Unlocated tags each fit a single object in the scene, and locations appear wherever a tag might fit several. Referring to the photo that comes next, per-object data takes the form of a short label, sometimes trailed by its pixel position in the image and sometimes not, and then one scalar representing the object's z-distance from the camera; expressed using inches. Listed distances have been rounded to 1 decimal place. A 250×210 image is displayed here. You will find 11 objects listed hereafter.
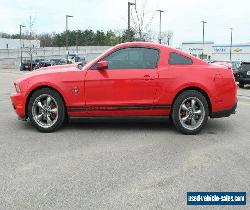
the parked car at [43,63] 1754.9
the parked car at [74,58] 2178.4
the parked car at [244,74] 768.9
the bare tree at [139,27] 1043.8
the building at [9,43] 3934.5
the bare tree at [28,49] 2138.3
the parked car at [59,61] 1886.1
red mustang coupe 269.0
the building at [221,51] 3132.4
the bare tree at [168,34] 3281.0
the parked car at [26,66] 1844.2
